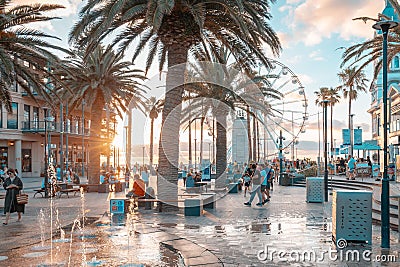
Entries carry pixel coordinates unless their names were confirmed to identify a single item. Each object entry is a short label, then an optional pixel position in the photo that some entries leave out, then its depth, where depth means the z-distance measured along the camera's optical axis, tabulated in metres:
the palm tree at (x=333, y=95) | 76.31
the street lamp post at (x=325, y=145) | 20.13
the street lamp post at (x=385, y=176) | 9.84
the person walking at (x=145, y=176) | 26.64
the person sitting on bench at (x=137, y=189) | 18.48
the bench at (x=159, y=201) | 16.33
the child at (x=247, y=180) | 25.92
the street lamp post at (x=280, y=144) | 35.94
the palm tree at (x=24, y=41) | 15.30
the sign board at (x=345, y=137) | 41.18
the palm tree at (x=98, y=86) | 27.28
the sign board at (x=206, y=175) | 32.94
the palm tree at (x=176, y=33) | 15.19
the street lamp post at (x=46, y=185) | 24.42
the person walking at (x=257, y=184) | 18.62
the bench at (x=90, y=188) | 27.95
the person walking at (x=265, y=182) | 18.97
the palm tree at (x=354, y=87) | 68.88
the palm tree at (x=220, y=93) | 27.84
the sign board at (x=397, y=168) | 25.14
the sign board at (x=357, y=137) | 37.41
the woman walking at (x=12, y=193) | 14.40
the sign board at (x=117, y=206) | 15.59
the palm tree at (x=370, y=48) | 19.03
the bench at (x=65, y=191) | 24.06
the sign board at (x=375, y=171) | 30.77
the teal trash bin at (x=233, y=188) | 26.88
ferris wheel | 35.16
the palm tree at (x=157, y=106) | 32.34
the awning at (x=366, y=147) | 38.23
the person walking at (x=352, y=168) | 29.66
